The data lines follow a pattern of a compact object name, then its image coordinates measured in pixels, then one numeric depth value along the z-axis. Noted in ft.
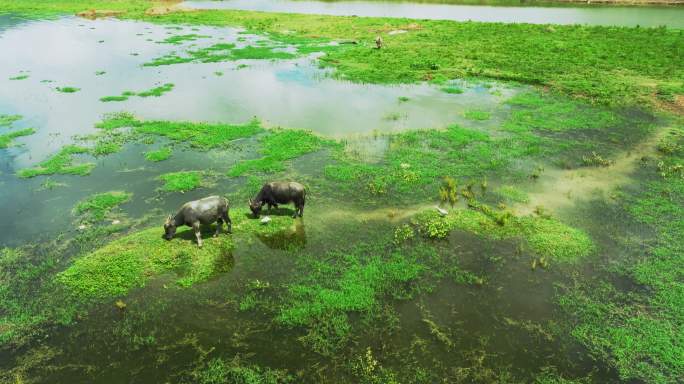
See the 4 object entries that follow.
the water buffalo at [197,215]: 40.45
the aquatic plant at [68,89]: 89.35
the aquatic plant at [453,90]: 87.92
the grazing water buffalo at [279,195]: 44.42
